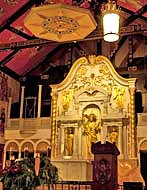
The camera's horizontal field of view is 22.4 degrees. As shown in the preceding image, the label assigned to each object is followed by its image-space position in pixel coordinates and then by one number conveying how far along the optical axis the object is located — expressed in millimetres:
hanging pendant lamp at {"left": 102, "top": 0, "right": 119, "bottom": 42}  4816
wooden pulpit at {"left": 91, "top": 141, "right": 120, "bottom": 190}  4535
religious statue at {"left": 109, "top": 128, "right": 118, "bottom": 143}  12422
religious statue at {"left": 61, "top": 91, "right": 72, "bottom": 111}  13367
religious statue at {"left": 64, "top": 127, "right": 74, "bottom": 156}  12859
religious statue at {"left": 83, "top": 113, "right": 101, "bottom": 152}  12656
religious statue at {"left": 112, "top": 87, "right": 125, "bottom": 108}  12656
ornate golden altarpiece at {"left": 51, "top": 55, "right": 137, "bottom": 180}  12312
